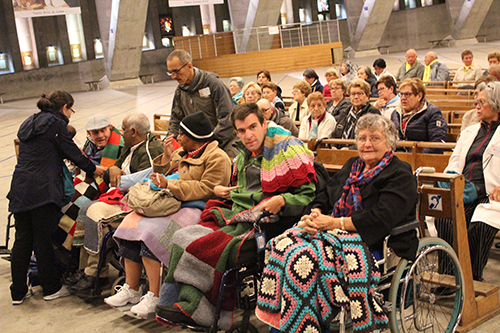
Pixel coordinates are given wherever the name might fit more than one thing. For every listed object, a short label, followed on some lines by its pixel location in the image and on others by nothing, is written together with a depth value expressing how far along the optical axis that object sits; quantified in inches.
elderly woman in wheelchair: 98.2
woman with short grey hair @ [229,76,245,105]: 315.6
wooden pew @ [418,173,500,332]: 114.4
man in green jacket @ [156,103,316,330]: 115.5
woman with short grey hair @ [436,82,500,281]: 128.7
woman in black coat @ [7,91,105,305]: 160.7
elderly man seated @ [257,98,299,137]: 195.6
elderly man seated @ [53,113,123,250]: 172.7
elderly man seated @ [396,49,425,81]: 409.7
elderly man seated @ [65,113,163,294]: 158.7
